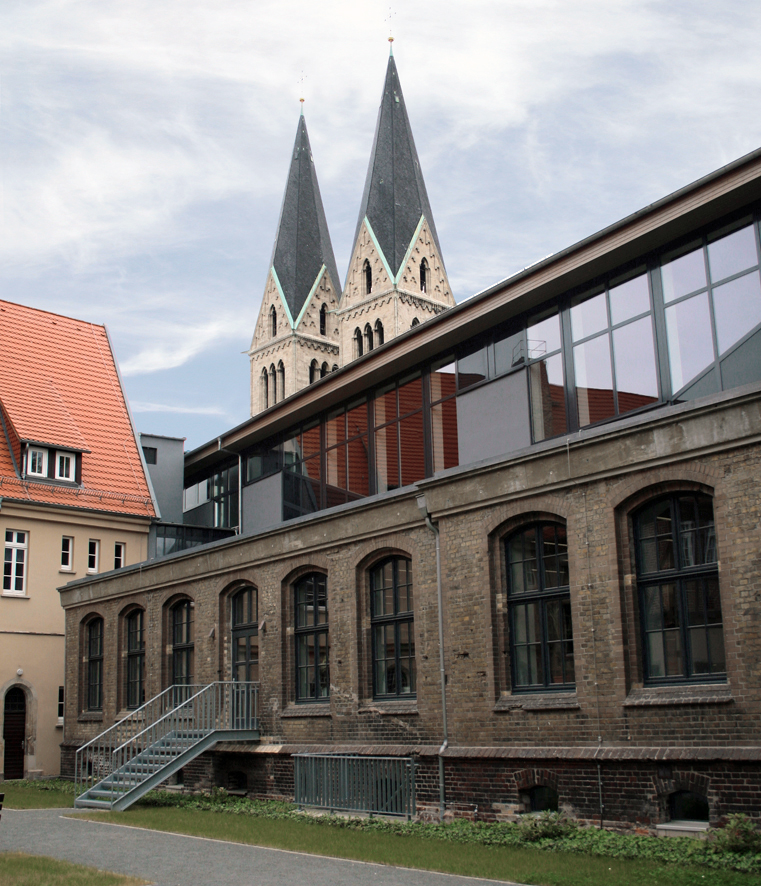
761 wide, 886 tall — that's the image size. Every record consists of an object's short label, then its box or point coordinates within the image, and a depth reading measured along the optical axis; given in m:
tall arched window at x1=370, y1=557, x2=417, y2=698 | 18.33
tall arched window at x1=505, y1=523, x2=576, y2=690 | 15.32
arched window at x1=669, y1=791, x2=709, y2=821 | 13.17
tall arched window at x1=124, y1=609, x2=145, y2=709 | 26.60
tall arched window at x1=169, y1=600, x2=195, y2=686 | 24.69
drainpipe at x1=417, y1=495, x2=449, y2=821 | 16.36
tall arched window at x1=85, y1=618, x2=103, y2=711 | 28.52
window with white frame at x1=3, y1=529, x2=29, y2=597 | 31.61
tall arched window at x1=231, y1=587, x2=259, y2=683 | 22.39
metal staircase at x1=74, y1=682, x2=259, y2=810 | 20.00
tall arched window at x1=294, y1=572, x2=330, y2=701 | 20.47
